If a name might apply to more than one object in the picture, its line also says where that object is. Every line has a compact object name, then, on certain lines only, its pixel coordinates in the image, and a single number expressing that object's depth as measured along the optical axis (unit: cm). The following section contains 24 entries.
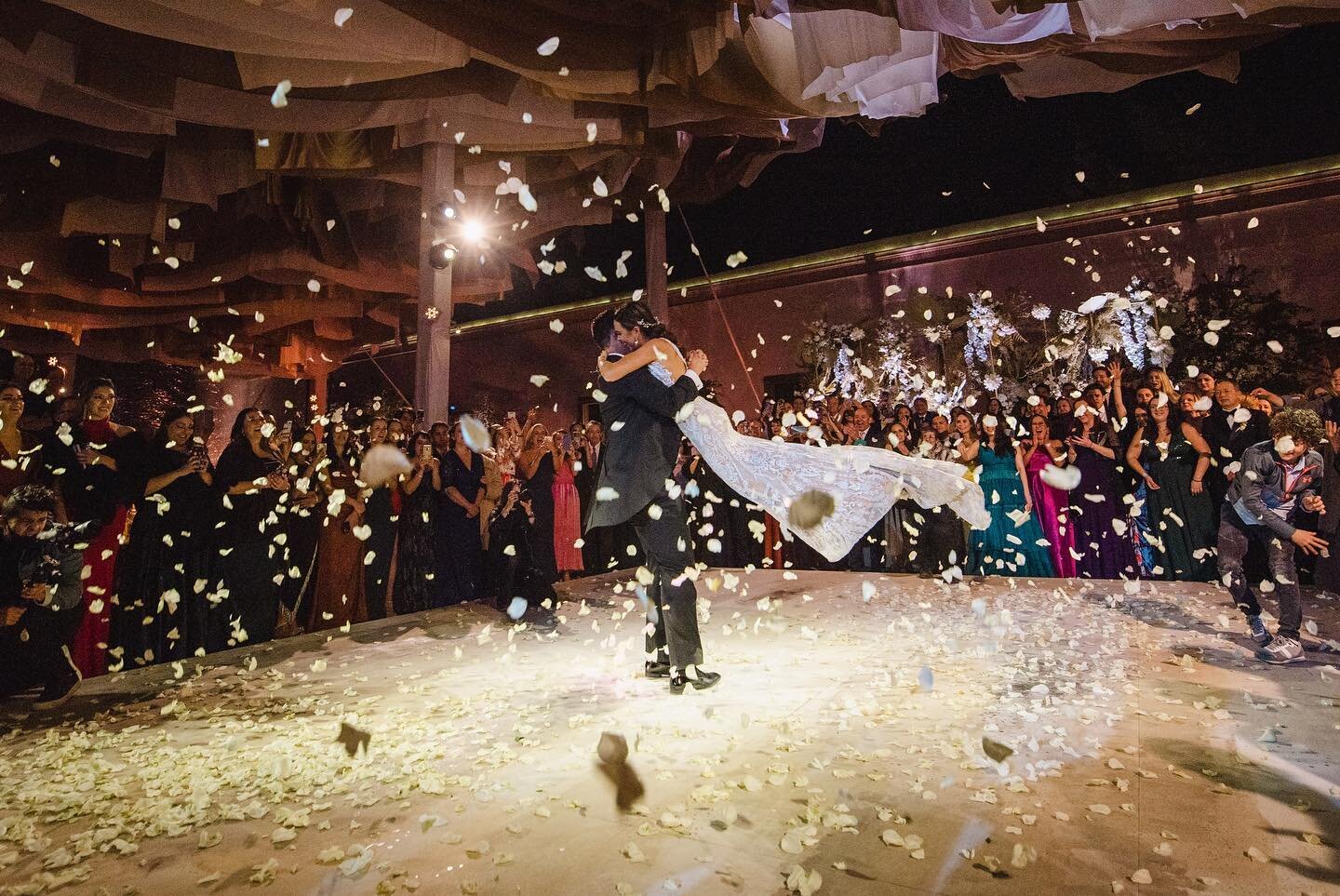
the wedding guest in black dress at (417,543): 692
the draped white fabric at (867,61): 737
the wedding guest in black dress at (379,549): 658
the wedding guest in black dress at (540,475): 823
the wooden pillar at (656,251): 1249
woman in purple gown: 743
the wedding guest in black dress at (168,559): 493
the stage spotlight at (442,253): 908
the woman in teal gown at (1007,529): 767
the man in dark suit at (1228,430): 633
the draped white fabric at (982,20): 659
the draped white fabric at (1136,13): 660
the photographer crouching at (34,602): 386
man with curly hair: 419
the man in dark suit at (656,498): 389
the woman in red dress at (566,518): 900
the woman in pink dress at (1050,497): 769
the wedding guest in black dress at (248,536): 534
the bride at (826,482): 470
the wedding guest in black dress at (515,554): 622
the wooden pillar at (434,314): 913
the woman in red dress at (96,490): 455
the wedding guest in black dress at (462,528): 717
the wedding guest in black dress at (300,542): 607
